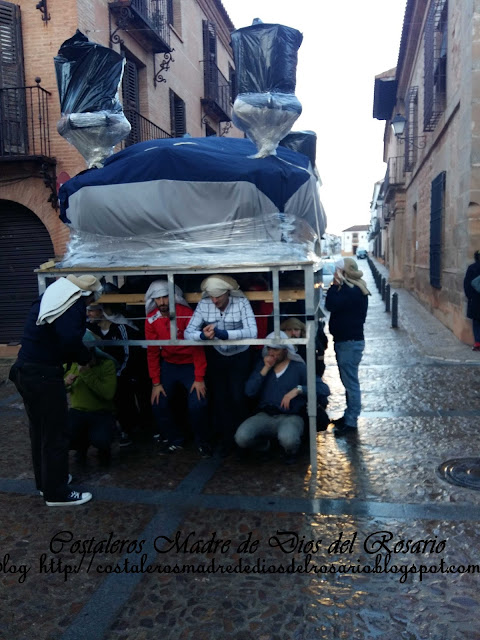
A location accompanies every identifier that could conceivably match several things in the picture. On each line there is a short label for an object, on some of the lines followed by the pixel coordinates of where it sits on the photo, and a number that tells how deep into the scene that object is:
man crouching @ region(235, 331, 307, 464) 4.82
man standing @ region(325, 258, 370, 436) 5.44
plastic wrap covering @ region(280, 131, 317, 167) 7.33
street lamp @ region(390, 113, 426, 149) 16.03
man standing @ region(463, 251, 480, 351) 9.42
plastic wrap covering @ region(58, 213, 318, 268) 4.86
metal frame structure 4.45
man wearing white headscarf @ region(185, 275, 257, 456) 4.69
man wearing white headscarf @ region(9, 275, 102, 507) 3.98
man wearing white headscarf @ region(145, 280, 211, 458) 5.00
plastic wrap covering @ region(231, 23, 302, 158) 5.06
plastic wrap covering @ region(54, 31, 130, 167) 5.89
